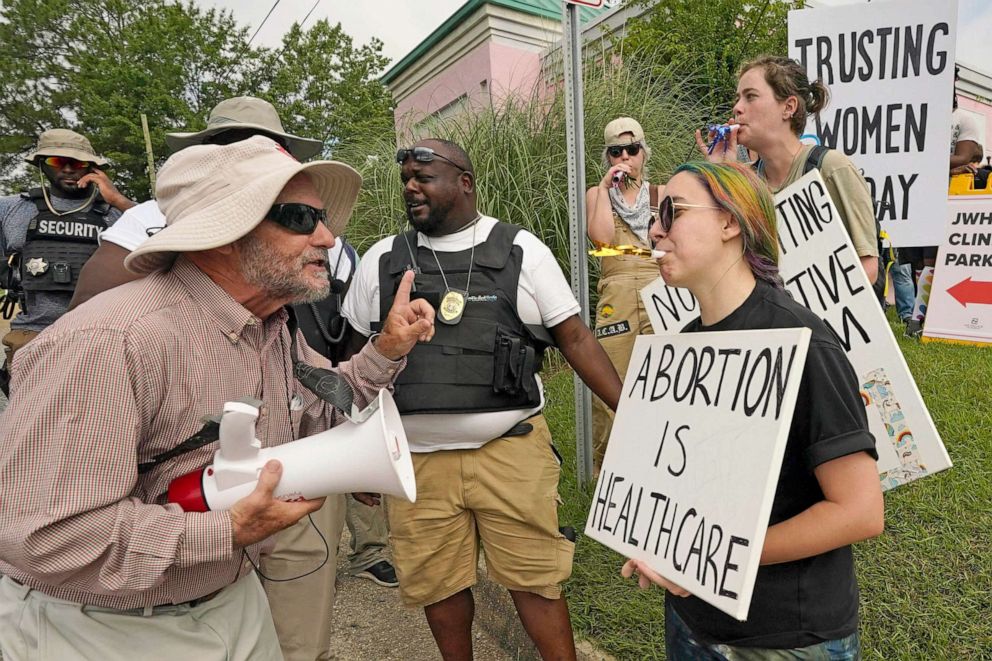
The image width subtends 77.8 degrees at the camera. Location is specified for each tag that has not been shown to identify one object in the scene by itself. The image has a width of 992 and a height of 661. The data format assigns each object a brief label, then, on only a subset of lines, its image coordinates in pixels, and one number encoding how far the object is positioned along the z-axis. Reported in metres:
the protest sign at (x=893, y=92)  2.85
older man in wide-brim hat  1.15
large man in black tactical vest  2.26
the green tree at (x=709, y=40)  8.06
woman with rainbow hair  1.21
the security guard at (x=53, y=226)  4.18
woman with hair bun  2.29
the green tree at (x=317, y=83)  23.95
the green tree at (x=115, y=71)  20.78
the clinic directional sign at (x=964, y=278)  5.11
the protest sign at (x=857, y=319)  1.61
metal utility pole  3.15
